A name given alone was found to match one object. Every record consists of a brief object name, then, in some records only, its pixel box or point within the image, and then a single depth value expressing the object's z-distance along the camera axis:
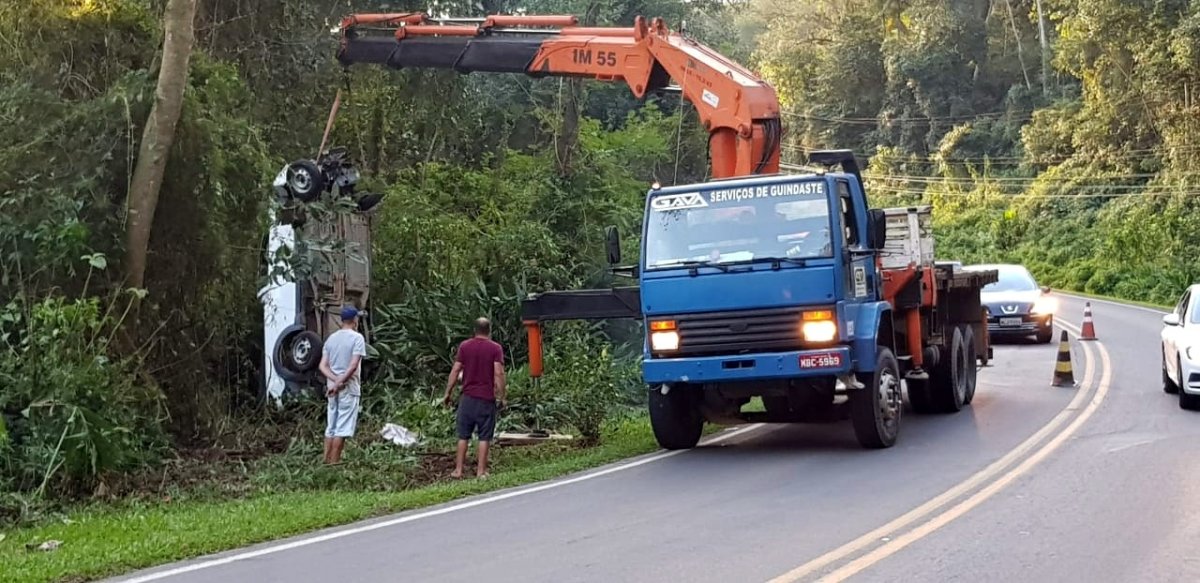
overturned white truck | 15.42
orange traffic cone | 26.50
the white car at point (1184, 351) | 15.10
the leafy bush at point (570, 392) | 14.98
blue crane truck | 12.53
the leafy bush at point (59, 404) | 11.48
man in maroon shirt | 12.77
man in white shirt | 13.00
